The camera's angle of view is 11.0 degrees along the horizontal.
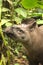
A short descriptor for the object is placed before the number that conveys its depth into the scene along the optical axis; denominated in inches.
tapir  85.2
